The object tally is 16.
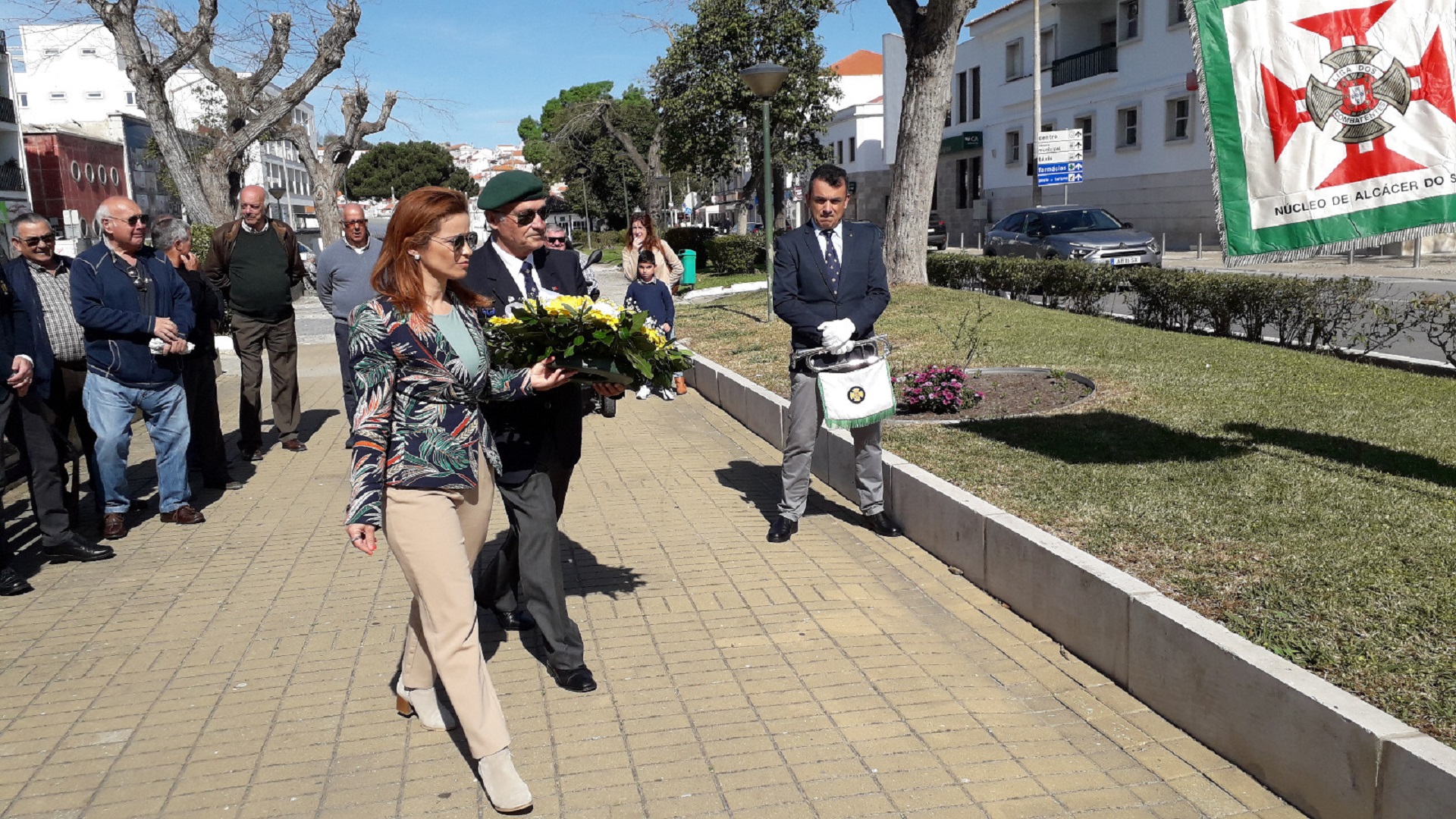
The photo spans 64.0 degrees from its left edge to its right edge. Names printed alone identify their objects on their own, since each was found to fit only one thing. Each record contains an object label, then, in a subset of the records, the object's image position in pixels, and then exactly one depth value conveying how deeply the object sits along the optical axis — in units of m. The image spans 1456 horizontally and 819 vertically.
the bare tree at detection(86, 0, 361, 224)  19.83
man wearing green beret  4.26
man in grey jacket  8.45
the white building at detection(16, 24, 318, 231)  77.19
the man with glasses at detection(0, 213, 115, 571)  5.97
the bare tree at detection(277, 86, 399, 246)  29.80
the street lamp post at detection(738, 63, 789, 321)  16.97
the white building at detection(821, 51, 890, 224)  61.16
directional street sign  26.80
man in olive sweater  8.99
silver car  21.20
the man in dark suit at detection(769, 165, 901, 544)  6.15
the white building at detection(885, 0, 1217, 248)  35.56
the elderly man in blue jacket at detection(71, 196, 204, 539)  6.82
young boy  9.42
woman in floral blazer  3.56
